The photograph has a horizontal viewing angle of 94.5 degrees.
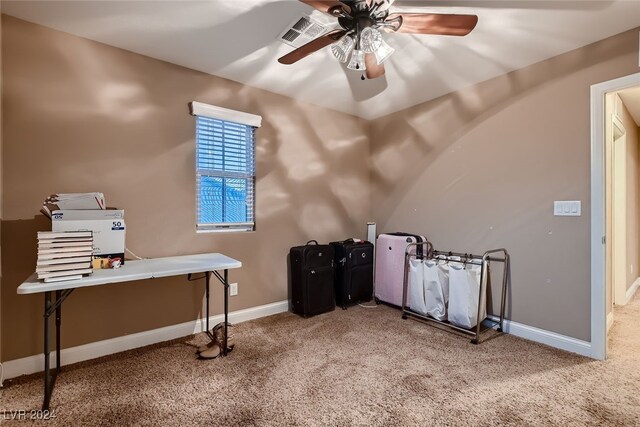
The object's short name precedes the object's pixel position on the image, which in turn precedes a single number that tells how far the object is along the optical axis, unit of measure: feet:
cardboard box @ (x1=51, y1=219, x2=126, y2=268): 6.48
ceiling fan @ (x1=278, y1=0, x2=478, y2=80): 5.14
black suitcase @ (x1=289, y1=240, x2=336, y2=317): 10.13
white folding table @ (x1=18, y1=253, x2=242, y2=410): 5.37
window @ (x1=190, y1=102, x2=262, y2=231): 9.32
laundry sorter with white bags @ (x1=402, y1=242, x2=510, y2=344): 8.55
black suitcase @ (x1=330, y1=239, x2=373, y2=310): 11.17
